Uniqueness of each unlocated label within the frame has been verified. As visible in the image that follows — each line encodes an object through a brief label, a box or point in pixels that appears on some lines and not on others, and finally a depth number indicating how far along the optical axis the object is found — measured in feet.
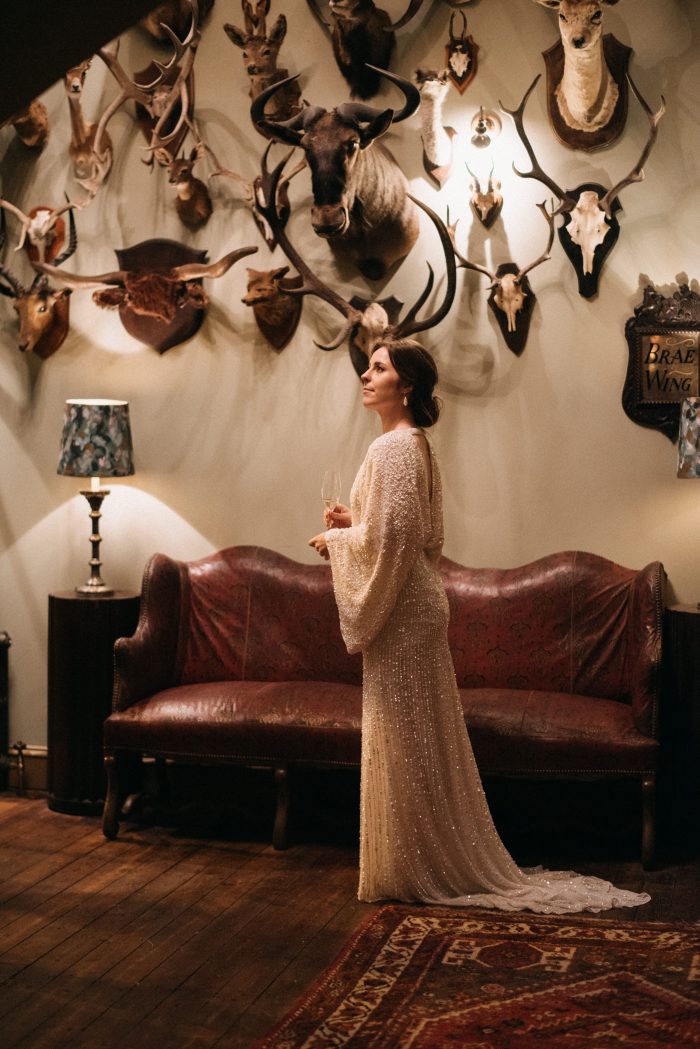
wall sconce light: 17.04
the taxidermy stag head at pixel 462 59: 17.11
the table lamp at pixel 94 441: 17.20
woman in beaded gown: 13.28
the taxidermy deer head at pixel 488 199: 17.01
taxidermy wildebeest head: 15.24
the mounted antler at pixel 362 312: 16.43
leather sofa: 14.83
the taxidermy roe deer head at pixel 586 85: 16.17
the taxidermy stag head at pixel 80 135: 17.75
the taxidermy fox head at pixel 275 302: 17.70
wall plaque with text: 16.52
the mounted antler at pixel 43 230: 18.02
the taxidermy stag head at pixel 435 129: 16.87
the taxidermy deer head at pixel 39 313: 18.61
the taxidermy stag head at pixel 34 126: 18.63
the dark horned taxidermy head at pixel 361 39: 16.66
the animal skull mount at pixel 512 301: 16.94
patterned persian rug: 10.05
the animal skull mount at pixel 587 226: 16.49
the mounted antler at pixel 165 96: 16.80
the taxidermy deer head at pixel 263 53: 17.02
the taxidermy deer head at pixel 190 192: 17.78
